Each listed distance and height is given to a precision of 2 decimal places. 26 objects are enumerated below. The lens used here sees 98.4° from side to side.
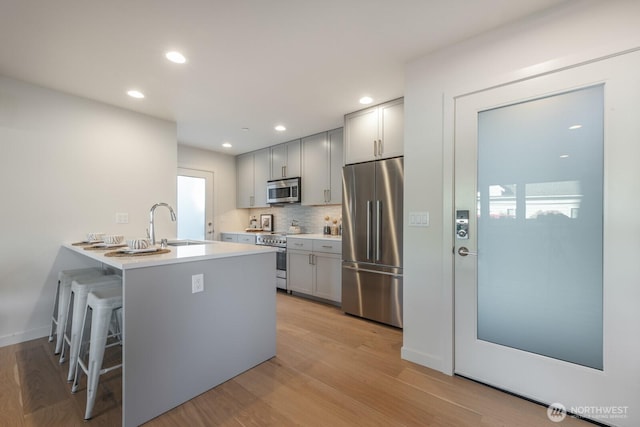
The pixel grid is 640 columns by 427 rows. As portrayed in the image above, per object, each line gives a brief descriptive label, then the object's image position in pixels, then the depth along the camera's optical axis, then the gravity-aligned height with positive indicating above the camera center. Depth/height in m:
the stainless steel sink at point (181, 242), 3.06 -0.36
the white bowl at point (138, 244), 1.97 -0.23
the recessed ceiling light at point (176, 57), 2.15 +1.23
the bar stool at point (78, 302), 1.94 -0.66
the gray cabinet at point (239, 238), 4.84 -0.48
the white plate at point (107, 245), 2.39 -0.29
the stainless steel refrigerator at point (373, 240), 2.91 -0.32
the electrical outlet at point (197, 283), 1.81 -0.48
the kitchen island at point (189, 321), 1.56 -0.73
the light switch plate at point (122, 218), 3.19 -0.08
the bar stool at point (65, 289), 2.28 -0.67
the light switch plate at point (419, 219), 2.18 -0.06
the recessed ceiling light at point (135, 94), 2.82 +1.23
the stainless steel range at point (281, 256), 4.29 -0.71
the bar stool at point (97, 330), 1.60 -0.71
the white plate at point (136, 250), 1.92 -0.28
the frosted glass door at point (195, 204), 4.90 +0.13
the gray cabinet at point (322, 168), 3.94 +0.65
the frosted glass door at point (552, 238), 1.51 -0.17
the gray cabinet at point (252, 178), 5.09 +0.64
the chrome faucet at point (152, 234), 2.19 -0.18
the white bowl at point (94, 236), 2.72 -0.25
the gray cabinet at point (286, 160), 4.52 +0.87
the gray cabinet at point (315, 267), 3.61 -0.79
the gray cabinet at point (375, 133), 2.97 +0.90
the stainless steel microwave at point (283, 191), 4.46 +0.35
